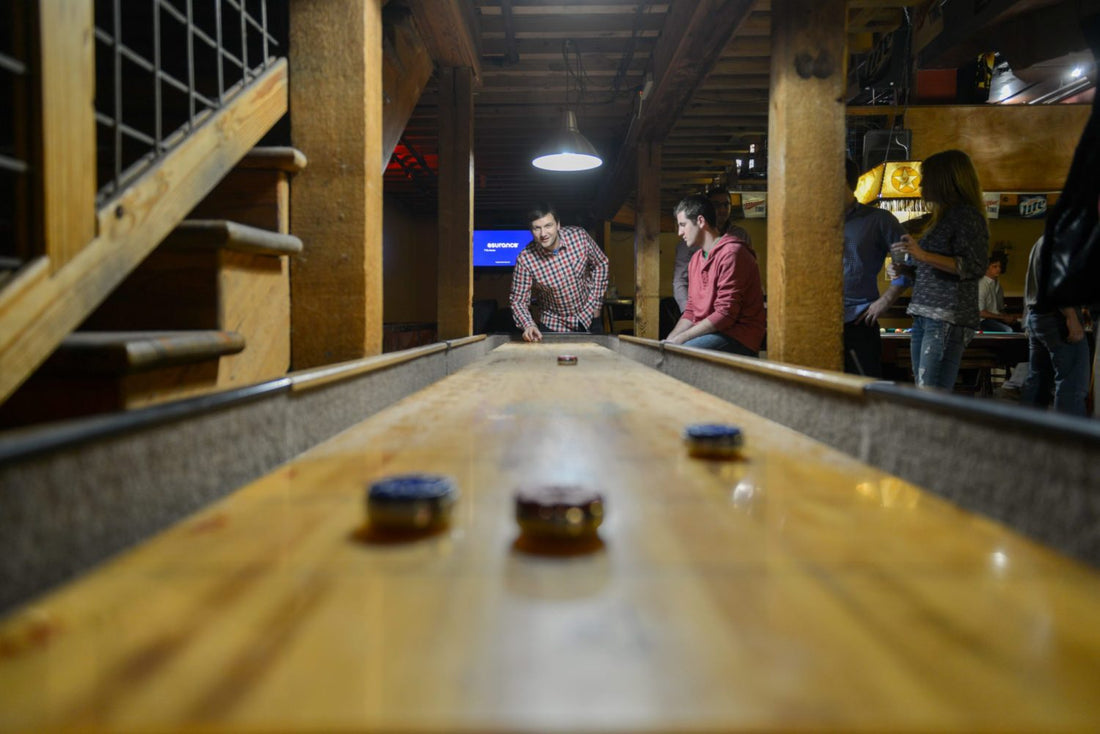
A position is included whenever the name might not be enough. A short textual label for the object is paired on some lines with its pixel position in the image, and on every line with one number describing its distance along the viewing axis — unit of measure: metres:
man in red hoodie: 4.16
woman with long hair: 3.16
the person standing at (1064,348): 4.14
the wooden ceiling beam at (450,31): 4.36
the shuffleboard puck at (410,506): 0.81
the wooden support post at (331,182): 2.57
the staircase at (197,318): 1.43
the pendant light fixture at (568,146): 6.05
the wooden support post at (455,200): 5.74
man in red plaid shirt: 6.37
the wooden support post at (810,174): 3.03
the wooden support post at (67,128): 1.42
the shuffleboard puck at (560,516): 0.78
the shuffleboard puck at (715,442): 1.26
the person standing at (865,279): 3.91
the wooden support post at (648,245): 7.70
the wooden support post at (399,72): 4.31
